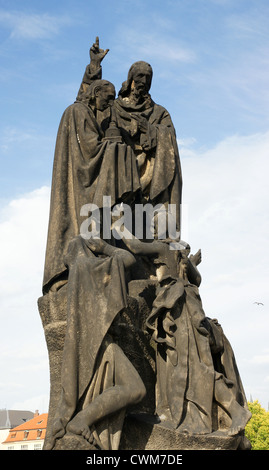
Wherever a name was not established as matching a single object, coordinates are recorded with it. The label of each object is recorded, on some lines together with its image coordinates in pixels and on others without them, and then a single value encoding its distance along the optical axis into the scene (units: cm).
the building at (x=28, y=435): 3991
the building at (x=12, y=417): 5311
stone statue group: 702
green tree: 2464
